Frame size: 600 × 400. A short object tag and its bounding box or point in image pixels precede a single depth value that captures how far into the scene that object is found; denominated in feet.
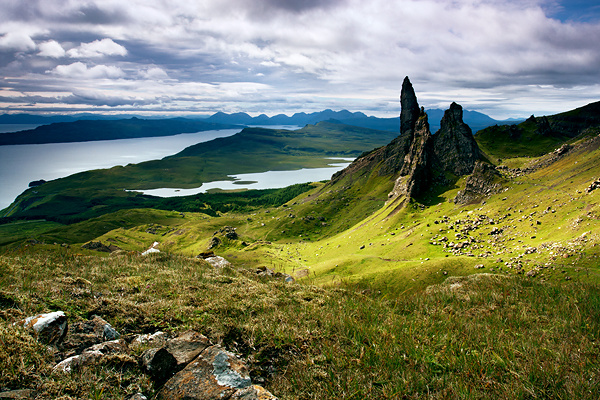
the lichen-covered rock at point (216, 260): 104.06
